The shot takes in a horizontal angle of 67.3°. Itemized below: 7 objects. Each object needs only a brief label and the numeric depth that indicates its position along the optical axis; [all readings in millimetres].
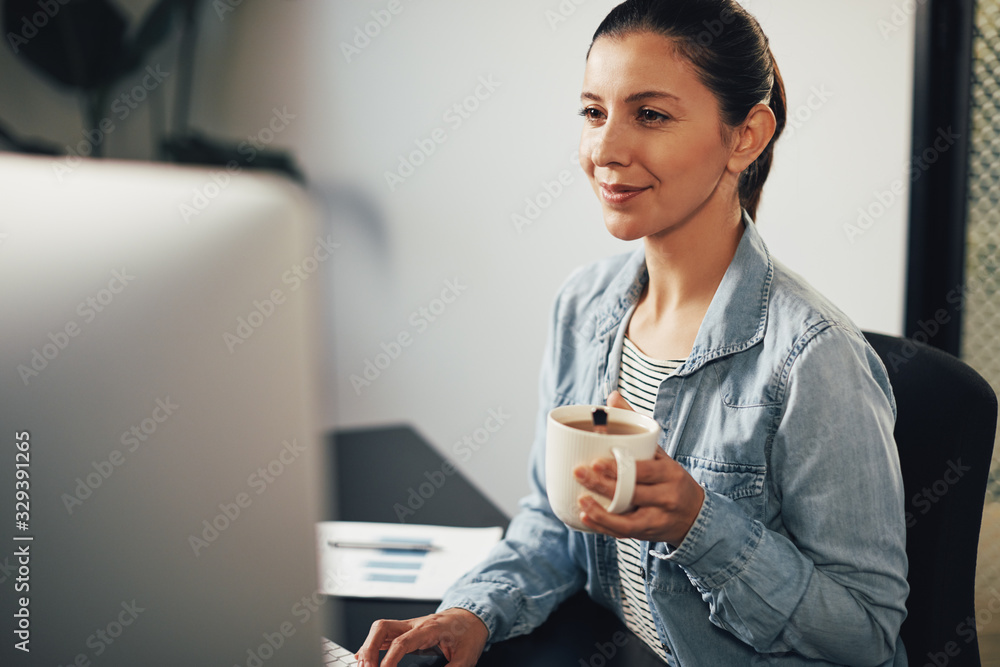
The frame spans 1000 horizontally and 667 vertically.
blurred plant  2215
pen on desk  1140
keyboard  836
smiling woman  790
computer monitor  322
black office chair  791
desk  912
